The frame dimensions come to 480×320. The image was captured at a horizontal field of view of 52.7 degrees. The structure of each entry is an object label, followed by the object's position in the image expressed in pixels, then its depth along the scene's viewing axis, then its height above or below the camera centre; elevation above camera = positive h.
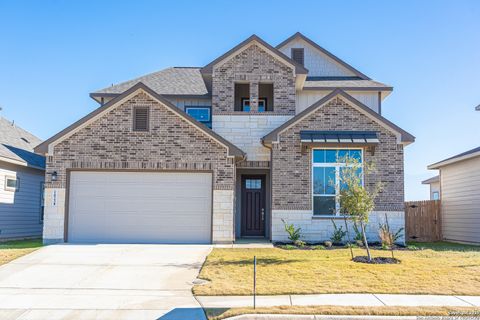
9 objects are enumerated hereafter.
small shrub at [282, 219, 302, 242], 17.19 -1.18
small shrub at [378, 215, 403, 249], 15.20 -1.17
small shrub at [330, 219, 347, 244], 17.31 -1.26
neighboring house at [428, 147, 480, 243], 19.55 +0.21
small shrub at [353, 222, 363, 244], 17.31 -1.29
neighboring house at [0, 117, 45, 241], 19.11 +0.42
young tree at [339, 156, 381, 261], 13.38 -0.01
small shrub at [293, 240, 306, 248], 16.41 -1.50
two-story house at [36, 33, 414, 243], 17.02 +0.99
